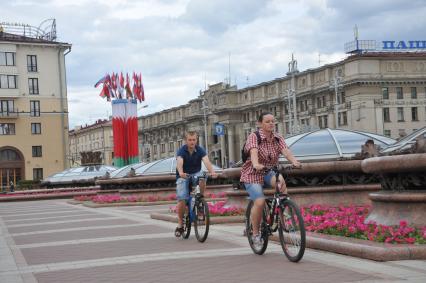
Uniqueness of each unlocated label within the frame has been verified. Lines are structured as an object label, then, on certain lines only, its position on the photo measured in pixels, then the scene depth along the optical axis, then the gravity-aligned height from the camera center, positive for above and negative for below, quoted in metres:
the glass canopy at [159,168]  27.58 +0.40
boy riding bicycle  10.31 +0.17
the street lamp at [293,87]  65.85 +10.56
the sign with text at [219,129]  89.81 +6.11
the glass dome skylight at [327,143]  14.77 +0.59
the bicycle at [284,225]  7.46 -0.62
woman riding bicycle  8.25 +0.18
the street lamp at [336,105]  71.05 +7.02
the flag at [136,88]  53.19 +7.16
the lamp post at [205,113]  103.59 +9.85
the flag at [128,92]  52.91 +6.83
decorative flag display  51.62 +4.60
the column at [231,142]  107.50 +5.15
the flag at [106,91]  52.78 +6.93
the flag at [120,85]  52.77 +7.39
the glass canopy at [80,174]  45.47 +0.50
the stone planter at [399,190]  8.52 -0.32
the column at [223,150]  109.19 +3.97
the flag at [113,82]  52.75 +7.64
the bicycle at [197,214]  10.03 -0.59
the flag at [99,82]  56.86 +8.31
